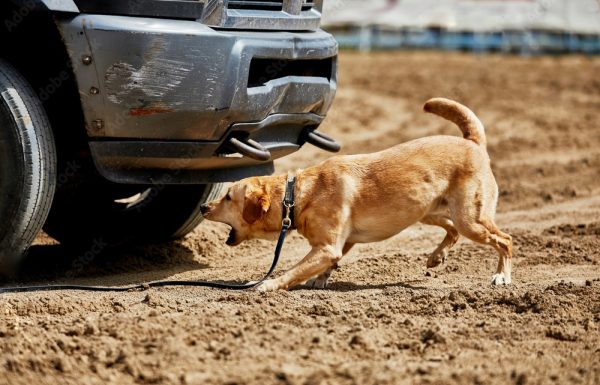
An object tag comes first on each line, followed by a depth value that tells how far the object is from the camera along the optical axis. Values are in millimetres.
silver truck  11164
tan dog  12750
